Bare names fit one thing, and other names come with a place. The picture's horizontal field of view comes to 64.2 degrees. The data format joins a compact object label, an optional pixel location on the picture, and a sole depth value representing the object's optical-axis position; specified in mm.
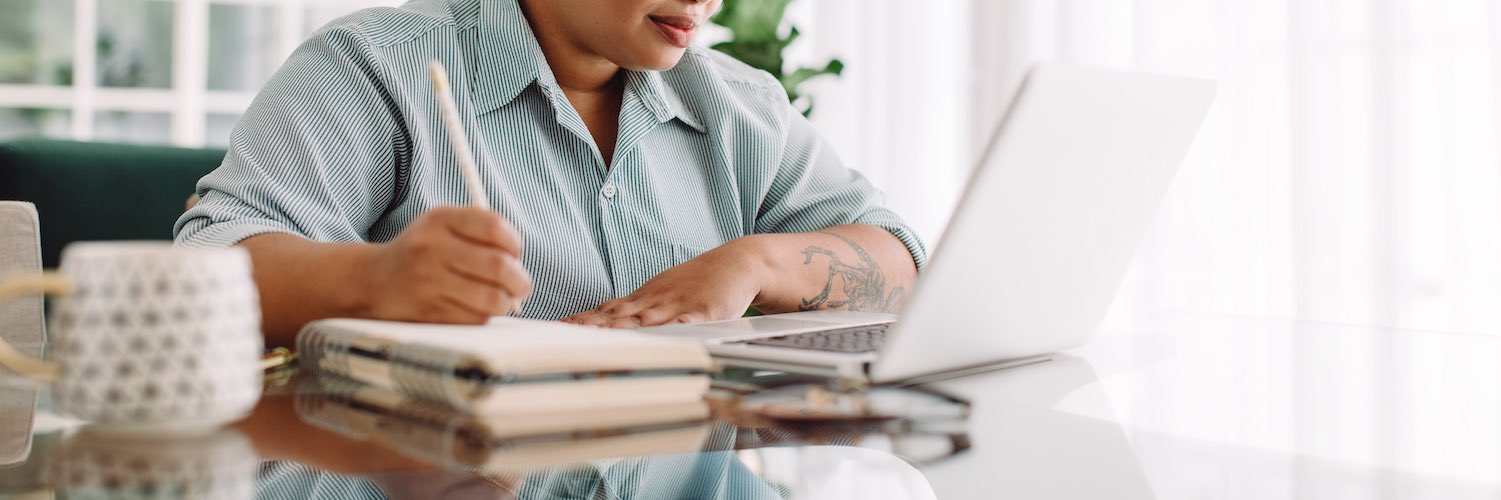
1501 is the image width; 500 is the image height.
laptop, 681
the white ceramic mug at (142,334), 490
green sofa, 2031
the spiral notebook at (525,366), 558
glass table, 458
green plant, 2787
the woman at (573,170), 1056
